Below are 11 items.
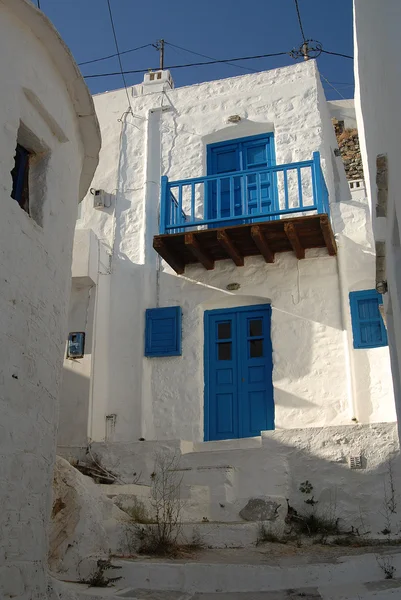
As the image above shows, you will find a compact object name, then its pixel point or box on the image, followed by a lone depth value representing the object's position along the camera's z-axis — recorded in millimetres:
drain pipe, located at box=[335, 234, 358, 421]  9289
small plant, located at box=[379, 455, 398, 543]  7715
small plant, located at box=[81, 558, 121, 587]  5328
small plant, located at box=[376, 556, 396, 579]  5543
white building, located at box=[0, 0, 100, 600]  4789
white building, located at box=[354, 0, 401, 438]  4785
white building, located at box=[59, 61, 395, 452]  9630
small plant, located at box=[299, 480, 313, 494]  8211
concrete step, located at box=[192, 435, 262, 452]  9047
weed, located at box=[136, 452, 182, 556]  6257
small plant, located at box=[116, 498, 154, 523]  7063
